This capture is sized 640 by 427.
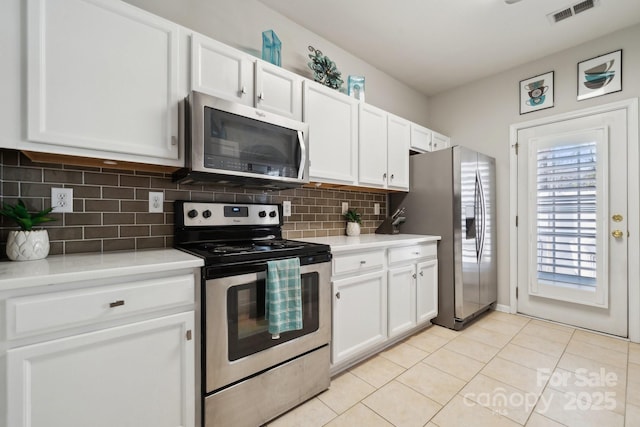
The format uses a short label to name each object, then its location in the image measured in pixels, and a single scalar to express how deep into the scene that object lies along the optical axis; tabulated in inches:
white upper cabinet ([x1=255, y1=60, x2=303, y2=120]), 70.6
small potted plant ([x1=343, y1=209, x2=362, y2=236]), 106.1
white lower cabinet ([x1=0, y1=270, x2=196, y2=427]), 36.2
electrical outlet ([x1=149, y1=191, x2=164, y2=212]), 65.1
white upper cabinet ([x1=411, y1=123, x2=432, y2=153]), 118.7
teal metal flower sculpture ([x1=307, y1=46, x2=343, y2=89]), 89.1
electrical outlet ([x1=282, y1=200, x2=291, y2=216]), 88.8
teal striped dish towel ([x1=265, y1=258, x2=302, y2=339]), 55.9
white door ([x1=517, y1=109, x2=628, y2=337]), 98.9
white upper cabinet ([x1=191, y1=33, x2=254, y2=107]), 60.6
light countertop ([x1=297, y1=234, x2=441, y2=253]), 75.6
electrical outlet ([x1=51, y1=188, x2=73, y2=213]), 54.6
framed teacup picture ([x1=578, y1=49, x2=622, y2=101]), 98.7
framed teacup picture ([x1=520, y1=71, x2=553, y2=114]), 113.0
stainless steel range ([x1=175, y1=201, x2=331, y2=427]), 50.6
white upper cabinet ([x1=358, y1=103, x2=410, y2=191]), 97.4
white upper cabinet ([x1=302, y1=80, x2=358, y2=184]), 82.4
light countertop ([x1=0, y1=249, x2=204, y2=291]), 36.1
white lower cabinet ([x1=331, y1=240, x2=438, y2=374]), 74.1
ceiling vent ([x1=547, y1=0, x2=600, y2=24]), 84.0
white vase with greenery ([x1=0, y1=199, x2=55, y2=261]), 47.2
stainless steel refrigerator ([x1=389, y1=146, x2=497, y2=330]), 104.6
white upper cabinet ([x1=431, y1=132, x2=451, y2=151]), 131.3
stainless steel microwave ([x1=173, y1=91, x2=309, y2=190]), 56.9
